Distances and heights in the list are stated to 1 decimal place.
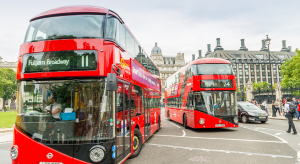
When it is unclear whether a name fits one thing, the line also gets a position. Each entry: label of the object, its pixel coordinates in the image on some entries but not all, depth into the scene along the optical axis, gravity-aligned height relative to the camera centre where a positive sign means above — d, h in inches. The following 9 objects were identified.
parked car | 654.5 -63.9
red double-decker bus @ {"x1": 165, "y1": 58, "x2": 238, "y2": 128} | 460.4 -3.1
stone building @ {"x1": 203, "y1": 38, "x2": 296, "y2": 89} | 4028.1 +522.1
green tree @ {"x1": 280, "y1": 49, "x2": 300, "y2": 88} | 1331.6 +132.1
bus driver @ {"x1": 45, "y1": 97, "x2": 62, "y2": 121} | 174.7 -10.6
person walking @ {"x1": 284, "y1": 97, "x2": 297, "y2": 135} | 425.4 -38.5
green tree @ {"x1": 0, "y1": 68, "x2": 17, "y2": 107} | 2070.9 +110.5
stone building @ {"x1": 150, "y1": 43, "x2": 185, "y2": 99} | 4298.7 +590.8
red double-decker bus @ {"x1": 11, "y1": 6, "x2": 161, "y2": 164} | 169.5 +2.8
